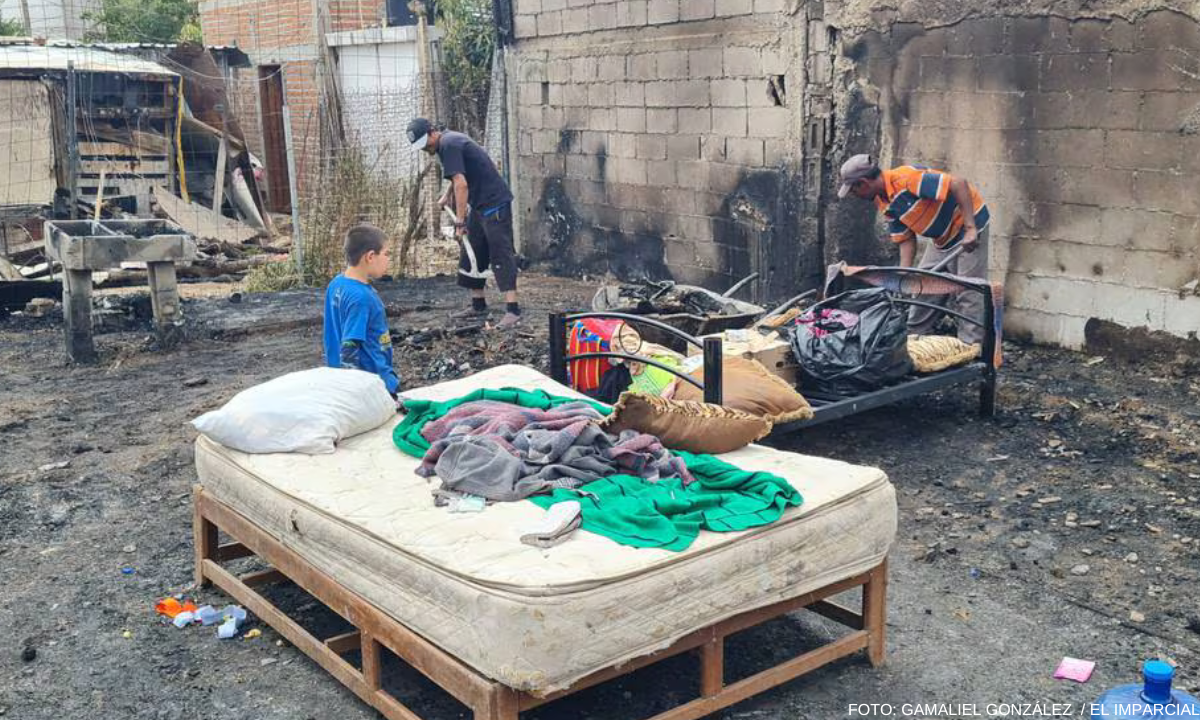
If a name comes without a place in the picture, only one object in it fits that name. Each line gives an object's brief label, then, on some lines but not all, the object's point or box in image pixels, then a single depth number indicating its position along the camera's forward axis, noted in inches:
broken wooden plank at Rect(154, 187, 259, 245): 611.5
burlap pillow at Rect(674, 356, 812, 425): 221.1
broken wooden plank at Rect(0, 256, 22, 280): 453.4
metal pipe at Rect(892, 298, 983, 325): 257.4
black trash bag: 249.0
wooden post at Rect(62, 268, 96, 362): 341.7
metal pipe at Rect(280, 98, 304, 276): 447.5
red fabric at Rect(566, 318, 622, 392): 254.7
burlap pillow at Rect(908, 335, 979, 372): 261.3
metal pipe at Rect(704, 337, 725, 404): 212.4
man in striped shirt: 290.8
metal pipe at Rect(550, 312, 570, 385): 246.5
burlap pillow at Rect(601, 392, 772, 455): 173.8
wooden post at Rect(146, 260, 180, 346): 356.5
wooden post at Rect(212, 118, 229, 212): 644.1
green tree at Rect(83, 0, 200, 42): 854.5
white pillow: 178.9
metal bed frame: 213.8
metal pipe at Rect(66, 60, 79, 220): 497.0
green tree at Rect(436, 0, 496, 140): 559.5
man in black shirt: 374.9
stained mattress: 124.8
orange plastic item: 182.7
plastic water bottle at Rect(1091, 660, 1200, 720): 114.5
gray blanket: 156.3
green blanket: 139.9
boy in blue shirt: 204.5
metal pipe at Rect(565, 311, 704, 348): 224.6
